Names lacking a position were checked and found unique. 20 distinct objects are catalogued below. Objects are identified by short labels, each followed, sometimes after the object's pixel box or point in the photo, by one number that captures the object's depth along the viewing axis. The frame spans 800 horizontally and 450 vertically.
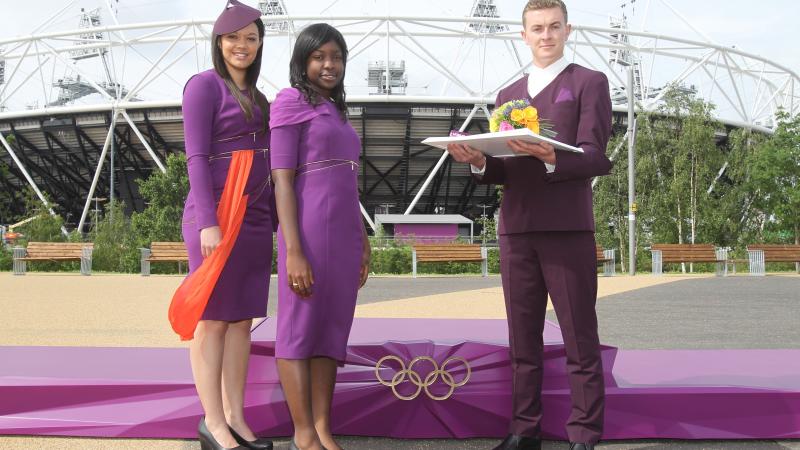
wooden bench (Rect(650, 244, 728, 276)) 16.58
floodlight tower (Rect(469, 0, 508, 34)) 33.89
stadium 29.47
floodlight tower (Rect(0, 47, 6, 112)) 38.11
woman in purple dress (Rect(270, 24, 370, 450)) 2.07
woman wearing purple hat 2.27
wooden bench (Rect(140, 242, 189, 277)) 15.80
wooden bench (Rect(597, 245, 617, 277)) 16.17
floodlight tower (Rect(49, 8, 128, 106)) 38.47
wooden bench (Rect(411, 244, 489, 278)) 15.80
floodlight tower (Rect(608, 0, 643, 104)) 34.03
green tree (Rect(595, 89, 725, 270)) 25.73
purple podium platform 2.59
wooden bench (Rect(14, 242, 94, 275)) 15.70
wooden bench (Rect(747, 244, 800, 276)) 16.73
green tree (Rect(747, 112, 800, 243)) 24.95
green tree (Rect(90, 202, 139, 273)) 17.67
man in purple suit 2.18
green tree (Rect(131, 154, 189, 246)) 19.30
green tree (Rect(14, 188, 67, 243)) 19.59
